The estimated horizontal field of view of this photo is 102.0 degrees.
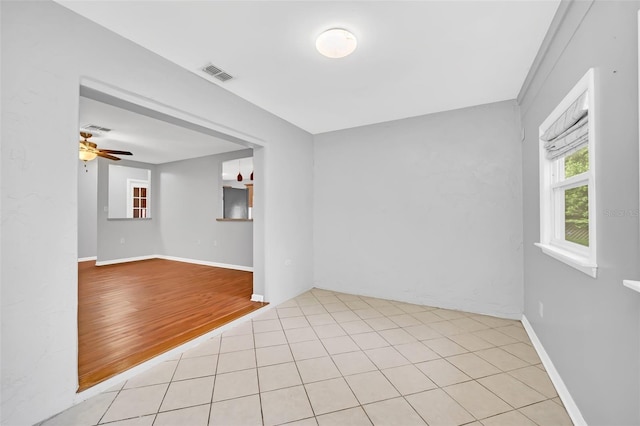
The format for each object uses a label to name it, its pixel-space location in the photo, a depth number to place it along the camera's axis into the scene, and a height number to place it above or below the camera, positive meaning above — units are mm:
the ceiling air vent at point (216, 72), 2287 +1294
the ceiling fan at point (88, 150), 4020 +1025
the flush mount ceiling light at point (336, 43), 1822 +1235
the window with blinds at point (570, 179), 1306 +229
